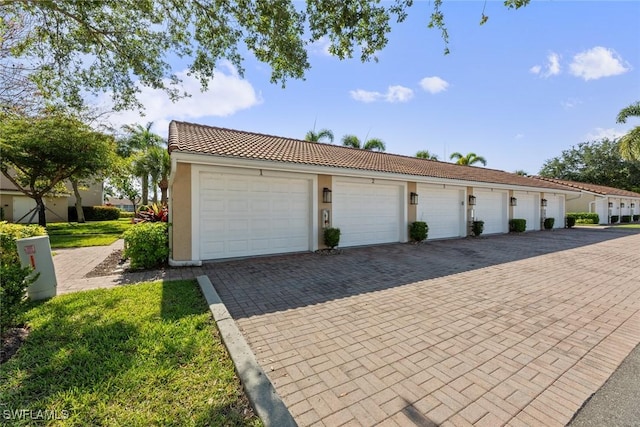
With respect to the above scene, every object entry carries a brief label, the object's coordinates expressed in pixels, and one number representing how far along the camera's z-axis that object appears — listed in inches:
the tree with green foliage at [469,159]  1087.6
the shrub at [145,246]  272.2
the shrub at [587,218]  1018.1
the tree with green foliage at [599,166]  1405.0
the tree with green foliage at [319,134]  933.2
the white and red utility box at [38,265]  192.7
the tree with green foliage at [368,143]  954.1
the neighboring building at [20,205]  922.1
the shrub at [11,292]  136.1
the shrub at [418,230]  448.1
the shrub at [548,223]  721.0
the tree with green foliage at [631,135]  644.6
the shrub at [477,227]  537.0
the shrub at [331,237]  364.2
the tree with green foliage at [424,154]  1018.9
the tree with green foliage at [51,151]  582.2
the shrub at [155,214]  371.3
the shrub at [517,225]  616.4
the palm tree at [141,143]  1101.1
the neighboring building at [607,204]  1053.8
